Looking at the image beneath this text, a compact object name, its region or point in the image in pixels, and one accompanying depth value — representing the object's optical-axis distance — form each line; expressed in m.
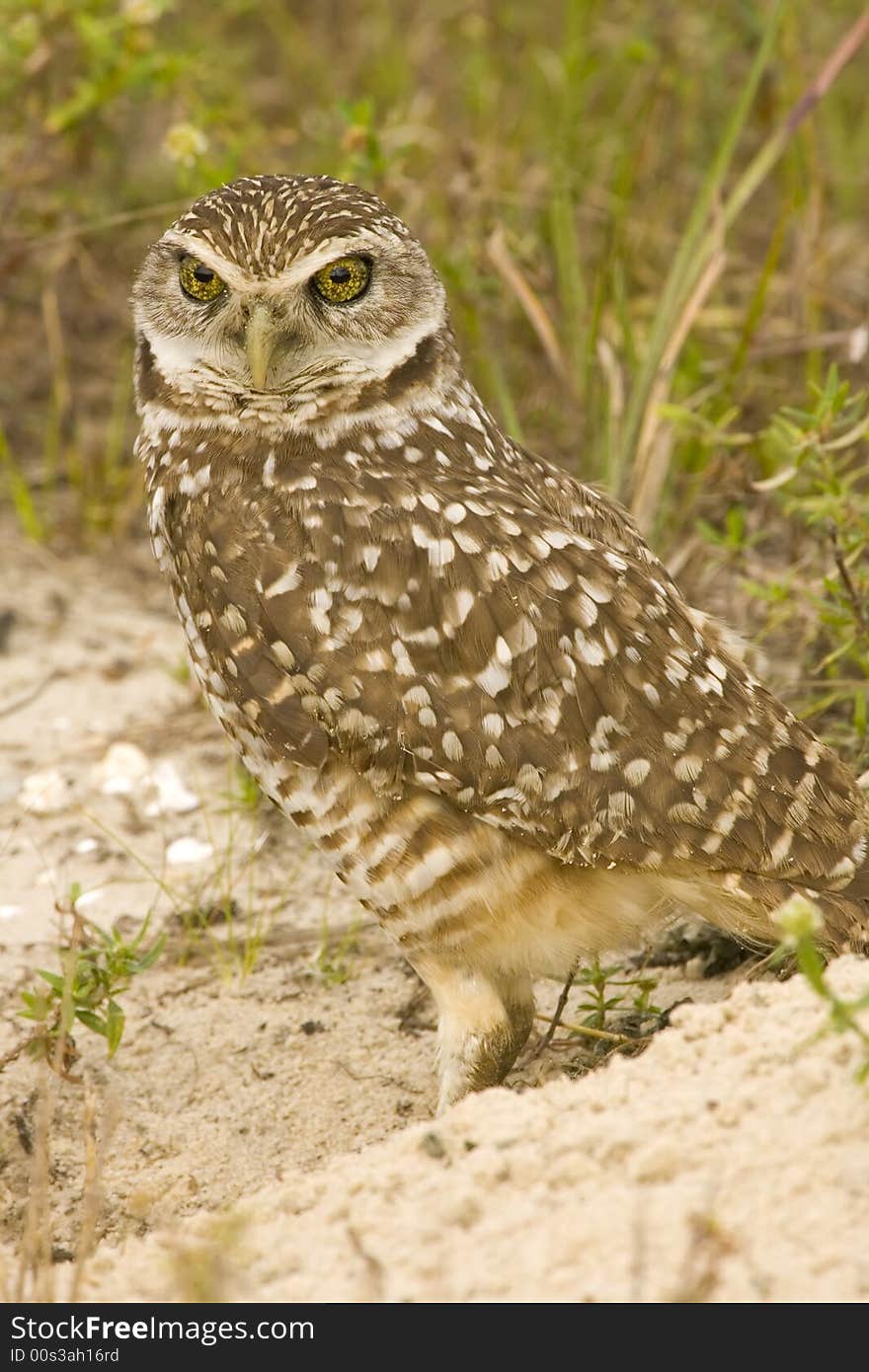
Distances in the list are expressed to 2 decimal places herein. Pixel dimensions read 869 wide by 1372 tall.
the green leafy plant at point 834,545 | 6.53
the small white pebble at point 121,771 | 8.39
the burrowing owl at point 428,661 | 5.60
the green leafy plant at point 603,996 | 6.23
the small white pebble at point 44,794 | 8.21
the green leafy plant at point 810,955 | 3.88
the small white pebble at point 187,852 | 7.89
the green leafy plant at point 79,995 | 5.57
